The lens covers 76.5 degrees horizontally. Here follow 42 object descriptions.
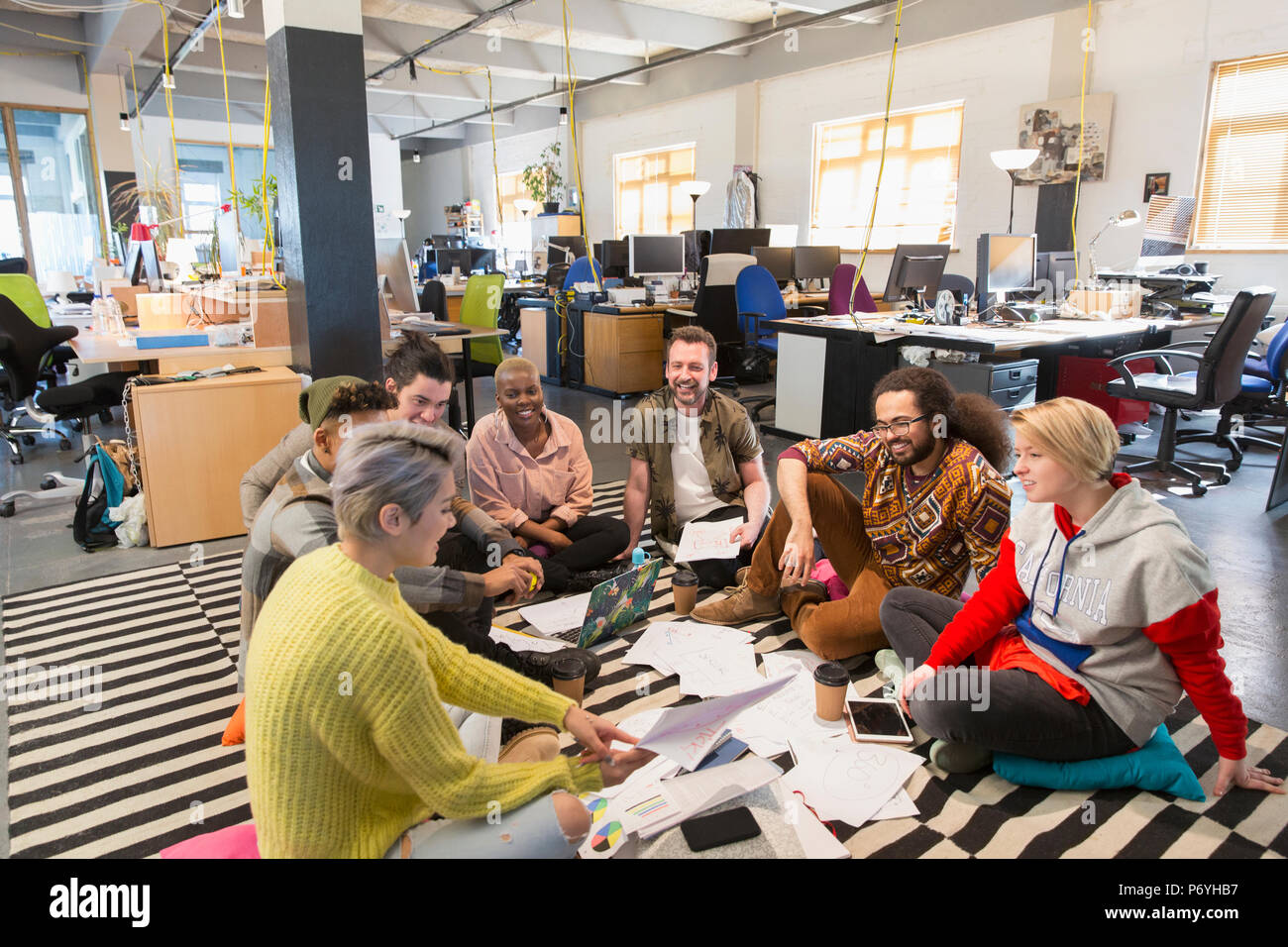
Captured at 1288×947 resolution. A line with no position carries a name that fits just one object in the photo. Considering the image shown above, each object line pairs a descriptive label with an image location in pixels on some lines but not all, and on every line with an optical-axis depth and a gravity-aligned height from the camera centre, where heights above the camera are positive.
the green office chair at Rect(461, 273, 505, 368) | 5.71 -0.14
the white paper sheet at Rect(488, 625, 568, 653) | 2.61 -1.11
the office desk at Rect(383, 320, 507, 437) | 5.07 -0.33
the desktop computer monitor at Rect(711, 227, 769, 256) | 7.65 +0.46
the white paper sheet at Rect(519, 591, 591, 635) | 2.77 -1.12
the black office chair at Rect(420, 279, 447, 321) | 6.90 -0.08
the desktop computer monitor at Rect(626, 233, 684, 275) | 7.71 +0.32
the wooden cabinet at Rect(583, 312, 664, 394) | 6.91 -0.52
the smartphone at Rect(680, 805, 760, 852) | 1.54 -1.01
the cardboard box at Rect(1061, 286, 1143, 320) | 5.41 -0.09
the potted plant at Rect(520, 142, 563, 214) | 14.16 +1.85
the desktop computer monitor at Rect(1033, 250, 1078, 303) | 6.00 +0.10
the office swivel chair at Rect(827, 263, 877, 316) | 6.60 -0.02
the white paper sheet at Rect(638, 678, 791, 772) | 1.37 -0.75
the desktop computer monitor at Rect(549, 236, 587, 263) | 9.94 +0.51
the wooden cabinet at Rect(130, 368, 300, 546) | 3.59 -0.68
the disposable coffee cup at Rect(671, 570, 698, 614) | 2.85 -1.03
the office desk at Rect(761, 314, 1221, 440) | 4.60 -0.38
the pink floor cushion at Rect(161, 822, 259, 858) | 1.37 -0.94
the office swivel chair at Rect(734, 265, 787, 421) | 6.36 -0.11
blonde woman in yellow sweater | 1.14 -0.59
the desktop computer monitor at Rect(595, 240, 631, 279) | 8.45 +0.30
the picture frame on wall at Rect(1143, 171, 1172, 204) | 6.71 +0.85
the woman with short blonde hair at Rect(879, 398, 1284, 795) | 1.71 -0.75
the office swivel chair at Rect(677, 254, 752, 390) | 6.40 -0.08
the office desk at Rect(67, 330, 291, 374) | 3.98 -0.33
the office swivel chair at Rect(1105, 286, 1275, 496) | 4.25 -0.49
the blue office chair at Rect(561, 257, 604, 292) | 7.89 +0.14
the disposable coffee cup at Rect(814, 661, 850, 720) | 2.12 -1.02
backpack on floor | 3.68 -0.96
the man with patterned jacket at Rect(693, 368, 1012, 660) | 2.37 -0.68
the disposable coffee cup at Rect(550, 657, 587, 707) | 2.21 -1.03
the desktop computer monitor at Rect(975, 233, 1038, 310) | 5.18 +0.16
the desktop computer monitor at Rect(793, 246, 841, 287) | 7.98 +0.26
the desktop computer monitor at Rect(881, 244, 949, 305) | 5.75 +0.11
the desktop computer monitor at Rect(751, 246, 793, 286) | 7.58 +0.26
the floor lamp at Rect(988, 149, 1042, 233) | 5.59 +0.88
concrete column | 3.42 +0.46
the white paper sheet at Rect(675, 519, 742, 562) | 2.82 -0.88
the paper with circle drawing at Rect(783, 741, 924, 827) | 1.85 -1.13
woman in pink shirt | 3.08 -0.74
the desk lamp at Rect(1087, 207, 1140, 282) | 5.54 +0.47
